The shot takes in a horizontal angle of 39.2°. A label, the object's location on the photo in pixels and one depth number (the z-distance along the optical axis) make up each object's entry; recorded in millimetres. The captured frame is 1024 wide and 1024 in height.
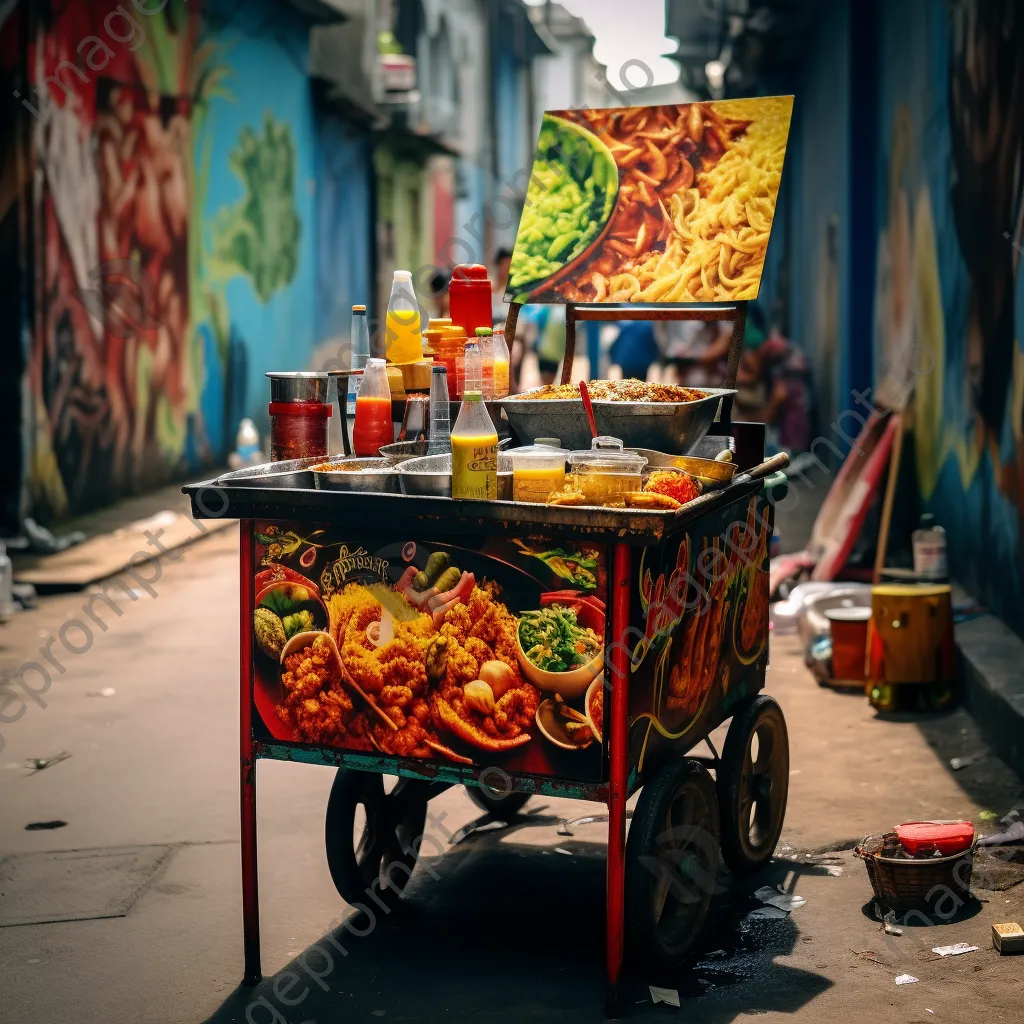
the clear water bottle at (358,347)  4660
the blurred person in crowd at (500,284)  13145
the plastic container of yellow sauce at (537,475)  3916
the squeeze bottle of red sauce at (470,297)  4863
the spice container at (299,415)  4414
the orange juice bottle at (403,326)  4695
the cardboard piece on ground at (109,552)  9680
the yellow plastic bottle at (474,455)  3818
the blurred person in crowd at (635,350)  14164
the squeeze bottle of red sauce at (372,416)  4484
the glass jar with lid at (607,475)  3889
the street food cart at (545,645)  3799
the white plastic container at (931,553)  7488
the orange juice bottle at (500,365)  4832
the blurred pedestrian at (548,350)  18836
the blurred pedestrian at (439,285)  12562
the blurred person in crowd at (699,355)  15617
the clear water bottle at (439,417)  4414
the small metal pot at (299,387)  4363
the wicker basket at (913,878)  4504
